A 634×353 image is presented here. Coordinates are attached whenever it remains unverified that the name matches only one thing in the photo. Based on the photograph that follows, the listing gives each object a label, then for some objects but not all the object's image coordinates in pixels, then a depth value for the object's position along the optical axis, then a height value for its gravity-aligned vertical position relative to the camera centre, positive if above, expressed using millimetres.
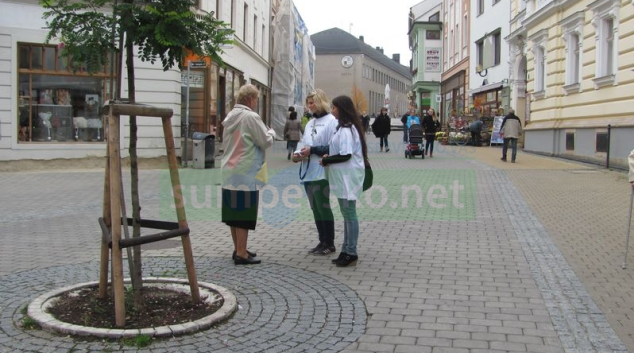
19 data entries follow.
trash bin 17969 -195
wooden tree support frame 4359 -556
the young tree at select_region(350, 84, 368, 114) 96625 +6961
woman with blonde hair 6715 -213
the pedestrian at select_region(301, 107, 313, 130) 22709 +904
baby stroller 20891 +126
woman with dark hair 6359 -258
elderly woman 6383 -245
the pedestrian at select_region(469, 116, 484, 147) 30172 +732
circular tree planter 4203 -1220
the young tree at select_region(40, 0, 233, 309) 4465 +767
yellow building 16406 +2132
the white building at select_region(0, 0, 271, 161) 16344 +1097
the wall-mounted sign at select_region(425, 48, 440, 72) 55062 +7347
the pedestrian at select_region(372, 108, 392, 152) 25078 +763
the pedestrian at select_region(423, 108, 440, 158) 22062 +551
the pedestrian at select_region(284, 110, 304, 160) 21109 +436
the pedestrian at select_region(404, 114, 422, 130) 21317 +824
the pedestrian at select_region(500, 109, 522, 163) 19094 +477
